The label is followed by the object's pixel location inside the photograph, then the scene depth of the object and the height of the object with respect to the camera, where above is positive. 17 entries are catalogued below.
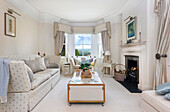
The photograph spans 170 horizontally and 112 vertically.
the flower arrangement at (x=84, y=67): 2.85 -0.32
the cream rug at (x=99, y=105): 2.05 -1.03
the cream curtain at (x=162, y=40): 2.47 +0.37
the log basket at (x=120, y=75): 4.05 -0.76
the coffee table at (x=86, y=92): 2.21 -0.77
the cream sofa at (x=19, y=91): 1.86 -0.65
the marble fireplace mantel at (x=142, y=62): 3.00 -0.19
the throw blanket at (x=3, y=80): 1.76 -0.41
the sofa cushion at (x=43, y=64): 3.81 -0.32
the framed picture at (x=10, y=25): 2.98 +0.87
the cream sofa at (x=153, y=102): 1.43 -0.69
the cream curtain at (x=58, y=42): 5.60 +0.68
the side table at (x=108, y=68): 4.91 -0.65
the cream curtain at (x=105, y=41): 5.46 +0.72
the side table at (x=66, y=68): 5.38 -0.65
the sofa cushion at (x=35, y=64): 3.02 -0.28
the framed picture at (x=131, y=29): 3.63 +0.94
